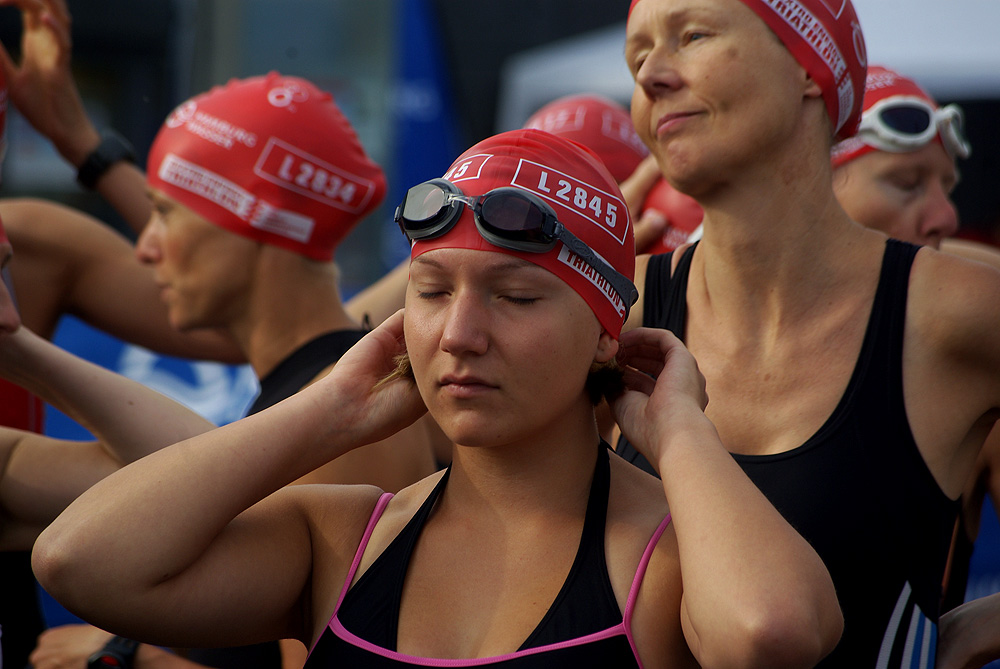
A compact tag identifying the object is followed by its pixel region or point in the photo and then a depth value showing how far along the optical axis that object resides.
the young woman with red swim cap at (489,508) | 3.93
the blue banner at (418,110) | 19.83
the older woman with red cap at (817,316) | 4.72
